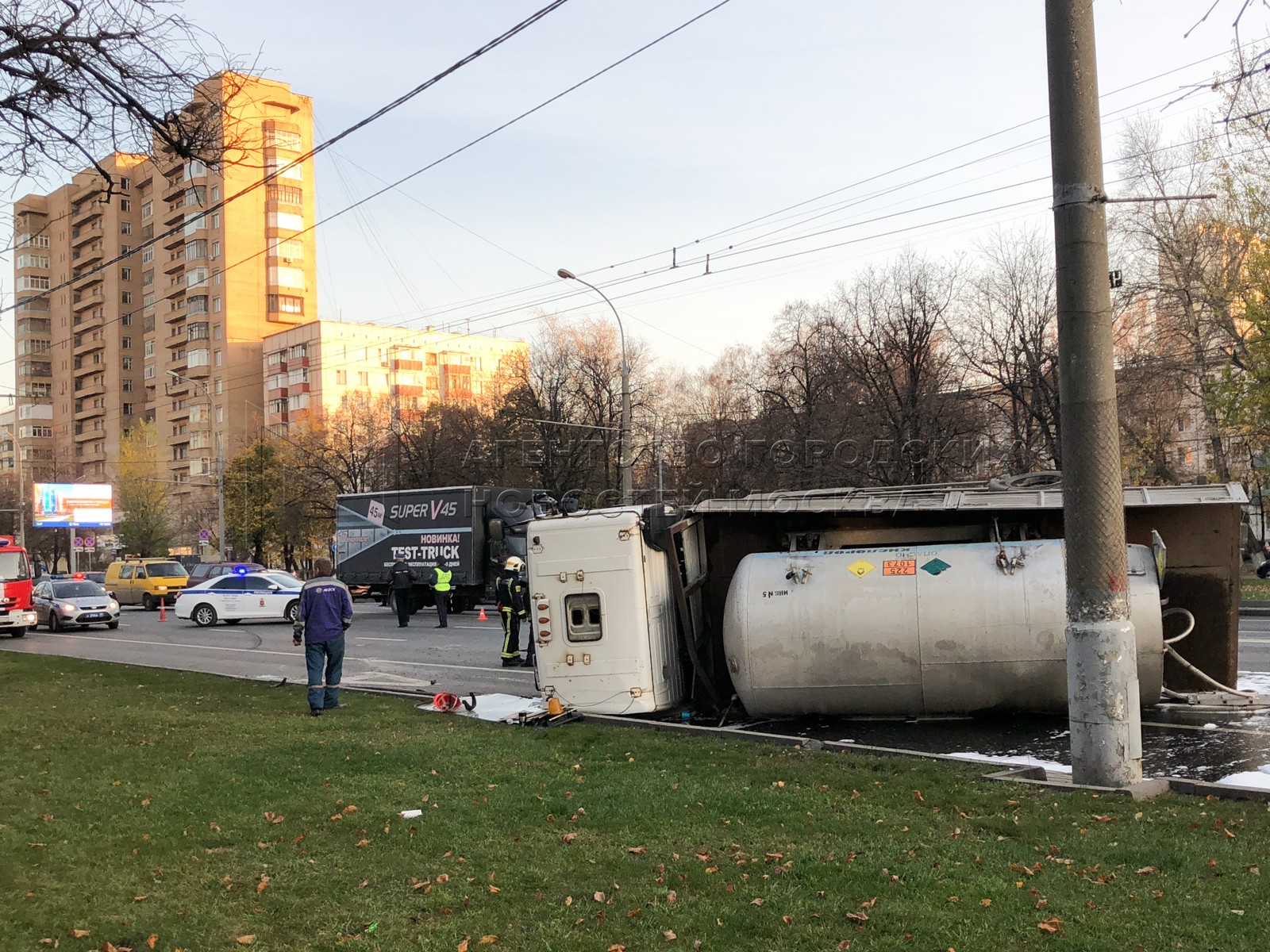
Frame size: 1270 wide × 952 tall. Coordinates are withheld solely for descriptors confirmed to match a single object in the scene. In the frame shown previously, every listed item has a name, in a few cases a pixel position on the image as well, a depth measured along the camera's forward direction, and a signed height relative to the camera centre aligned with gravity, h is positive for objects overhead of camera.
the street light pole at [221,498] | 50.62 +1.52
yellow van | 41.28 -1.79
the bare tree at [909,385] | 39.66 +4.62
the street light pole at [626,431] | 29.55 +2.42
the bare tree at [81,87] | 11.64 +5.03
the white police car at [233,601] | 29.50 -1.89
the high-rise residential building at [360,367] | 83.94 +12.77
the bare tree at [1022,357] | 37.25 +5.14
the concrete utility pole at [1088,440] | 6.94 +0.37
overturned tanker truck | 9.55 -0.87
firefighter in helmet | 16.33 -1.30
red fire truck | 27.52 -1.23
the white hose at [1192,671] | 9.86 -1.68
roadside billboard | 63.12 +1.91
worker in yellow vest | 25.56 -1.64
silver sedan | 30.20 -1.88
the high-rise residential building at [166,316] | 87.88 +19.55
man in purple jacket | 11.74 -1.14
